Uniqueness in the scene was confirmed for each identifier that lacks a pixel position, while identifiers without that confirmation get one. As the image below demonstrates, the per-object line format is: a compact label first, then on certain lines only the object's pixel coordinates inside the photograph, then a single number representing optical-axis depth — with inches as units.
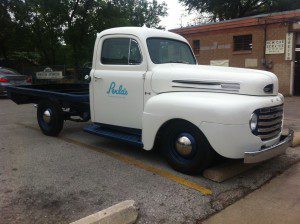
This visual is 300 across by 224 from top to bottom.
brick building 548.6
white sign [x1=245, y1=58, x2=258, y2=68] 598.0
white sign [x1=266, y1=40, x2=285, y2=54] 559.8
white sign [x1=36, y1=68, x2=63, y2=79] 612.5
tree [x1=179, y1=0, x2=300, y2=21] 951.3
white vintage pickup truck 143.6
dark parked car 486.0
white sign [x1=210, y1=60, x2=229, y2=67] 640.6
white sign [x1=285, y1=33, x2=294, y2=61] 544.1
